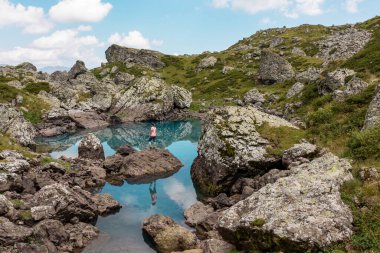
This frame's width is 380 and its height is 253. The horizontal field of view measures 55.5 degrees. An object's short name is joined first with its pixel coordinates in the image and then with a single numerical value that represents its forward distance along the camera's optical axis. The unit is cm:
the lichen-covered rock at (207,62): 14375
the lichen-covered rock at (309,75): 7720
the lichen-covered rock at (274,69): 10125
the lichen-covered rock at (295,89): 7239
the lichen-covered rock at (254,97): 8809
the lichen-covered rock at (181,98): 9538
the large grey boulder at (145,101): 8825
